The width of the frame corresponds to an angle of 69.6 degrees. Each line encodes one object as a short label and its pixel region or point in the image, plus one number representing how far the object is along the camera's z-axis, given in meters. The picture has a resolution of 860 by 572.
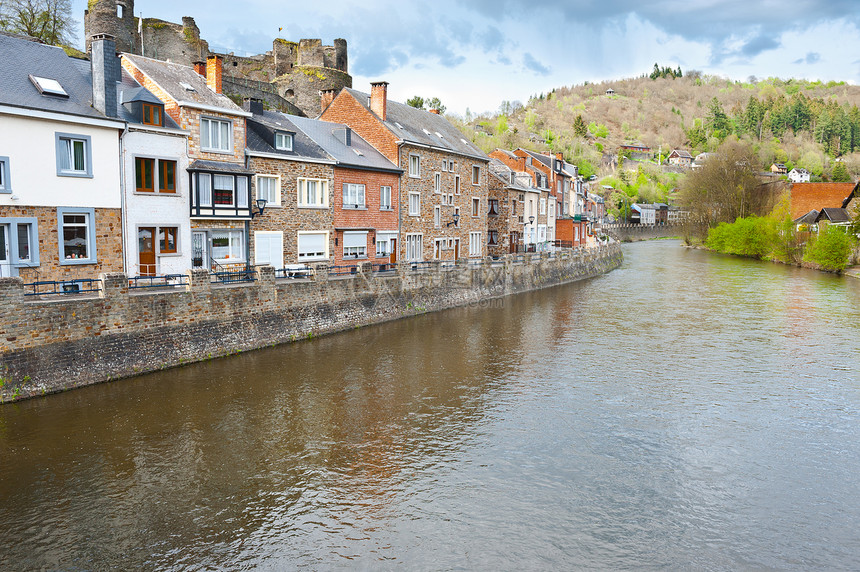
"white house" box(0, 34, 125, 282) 19.69
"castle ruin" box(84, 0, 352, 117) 45.44
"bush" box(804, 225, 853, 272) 53.22
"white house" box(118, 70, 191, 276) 23.41
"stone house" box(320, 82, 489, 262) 38.94
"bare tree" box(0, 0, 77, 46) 41.81
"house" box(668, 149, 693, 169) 181.25
